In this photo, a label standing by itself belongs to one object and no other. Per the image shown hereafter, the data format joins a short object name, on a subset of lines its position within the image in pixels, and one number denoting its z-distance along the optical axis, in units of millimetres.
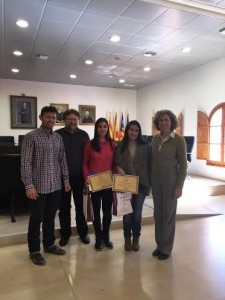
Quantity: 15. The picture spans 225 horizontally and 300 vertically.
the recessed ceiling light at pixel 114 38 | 4411
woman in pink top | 2434
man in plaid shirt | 2189
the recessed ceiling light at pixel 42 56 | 5469
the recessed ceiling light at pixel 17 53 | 5239
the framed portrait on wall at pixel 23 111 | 7898
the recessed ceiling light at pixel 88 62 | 5907
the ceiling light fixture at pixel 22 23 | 3853
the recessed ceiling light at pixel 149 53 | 5281
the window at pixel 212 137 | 5709
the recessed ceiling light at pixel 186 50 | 5023
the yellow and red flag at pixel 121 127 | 8730
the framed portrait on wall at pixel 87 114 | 8617
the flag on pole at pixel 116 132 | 8734
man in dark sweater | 2508
